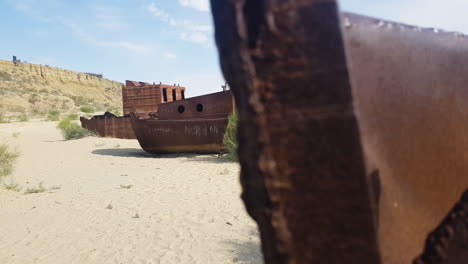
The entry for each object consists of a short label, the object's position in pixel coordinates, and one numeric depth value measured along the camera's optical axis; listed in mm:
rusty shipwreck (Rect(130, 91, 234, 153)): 11156
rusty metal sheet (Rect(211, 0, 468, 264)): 751
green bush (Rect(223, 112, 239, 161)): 10172
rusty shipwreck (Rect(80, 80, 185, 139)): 17250
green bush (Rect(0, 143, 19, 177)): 8808
